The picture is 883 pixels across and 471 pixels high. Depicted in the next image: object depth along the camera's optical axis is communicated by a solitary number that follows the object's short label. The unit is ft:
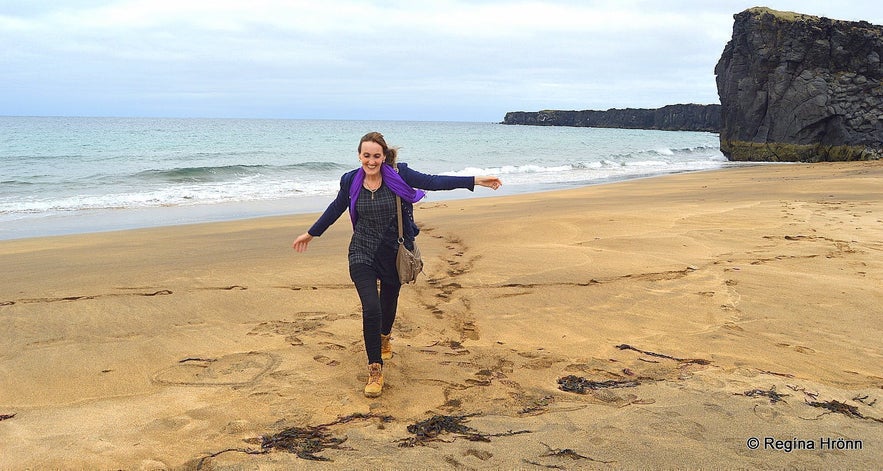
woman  11.82
